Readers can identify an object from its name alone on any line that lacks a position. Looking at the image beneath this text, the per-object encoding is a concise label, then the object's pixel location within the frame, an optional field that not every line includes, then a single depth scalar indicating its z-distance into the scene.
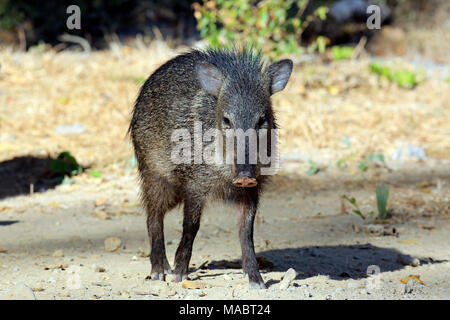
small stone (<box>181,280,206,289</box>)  7.92
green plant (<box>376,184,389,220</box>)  10.84
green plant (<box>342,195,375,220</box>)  11.02
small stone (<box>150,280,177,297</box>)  7.65
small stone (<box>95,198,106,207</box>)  11.98
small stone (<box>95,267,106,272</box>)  8.56
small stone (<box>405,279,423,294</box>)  7.69
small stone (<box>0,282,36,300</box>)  7.02
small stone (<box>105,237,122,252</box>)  9.68
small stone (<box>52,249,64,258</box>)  9.22
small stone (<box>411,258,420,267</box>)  9.07
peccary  7.91
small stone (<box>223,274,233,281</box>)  8.37
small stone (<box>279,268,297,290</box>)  7.77
